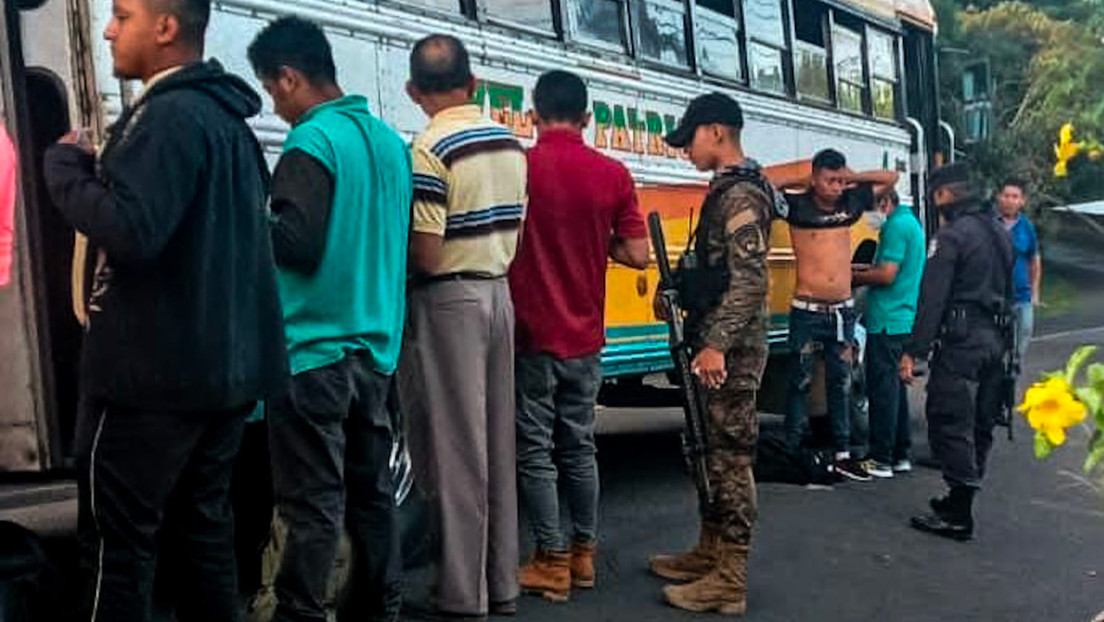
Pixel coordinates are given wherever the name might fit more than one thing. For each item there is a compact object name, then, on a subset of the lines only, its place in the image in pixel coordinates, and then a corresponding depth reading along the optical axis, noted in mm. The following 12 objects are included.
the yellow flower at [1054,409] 3152
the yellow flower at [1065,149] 3839
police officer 7125
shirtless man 8359
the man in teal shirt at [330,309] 4273
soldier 5531
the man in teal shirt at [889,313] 8797
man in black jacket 3414
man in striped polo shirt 5039
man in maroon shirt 5496
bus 4527
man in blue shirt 10277
